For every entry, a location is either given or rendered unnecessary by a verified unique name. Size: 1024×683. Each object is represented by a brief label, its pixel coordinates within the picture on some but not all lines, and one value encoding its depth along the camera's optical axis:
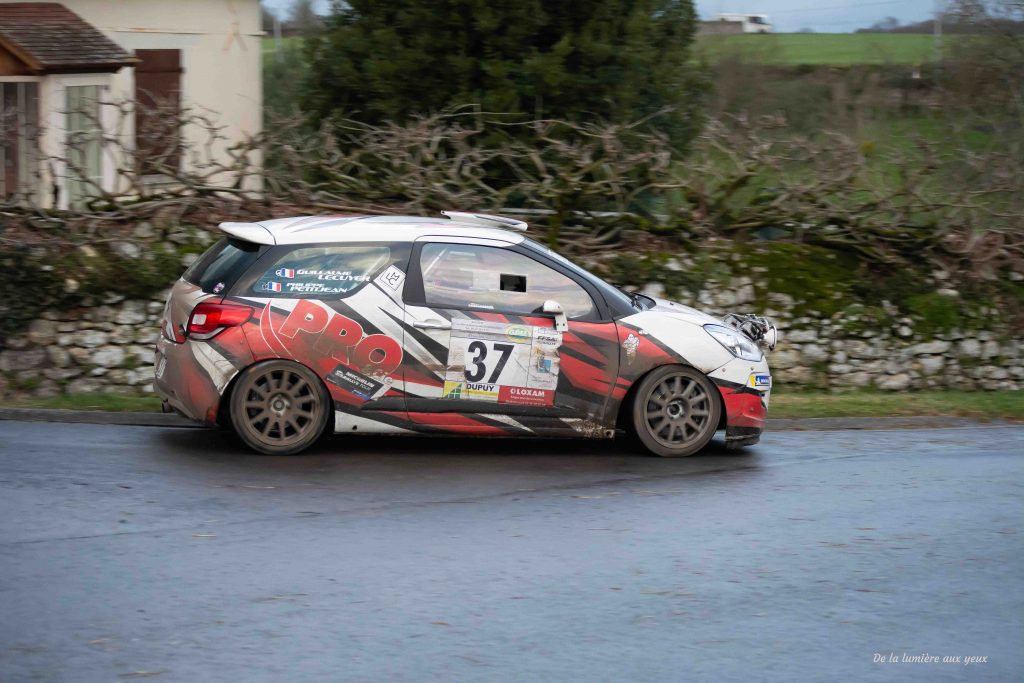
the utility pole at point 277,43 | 36.31
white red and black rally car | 8.80
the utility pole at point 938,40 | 30.72
